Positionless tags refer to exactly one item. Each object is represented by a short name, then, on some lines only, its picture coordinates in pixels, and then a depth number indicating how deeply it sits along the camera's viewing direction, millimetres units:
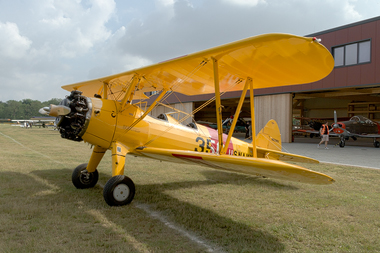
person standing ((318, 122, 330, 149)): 14461
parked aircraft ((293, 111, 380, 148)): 15978
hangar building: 14161
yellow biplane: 3217
